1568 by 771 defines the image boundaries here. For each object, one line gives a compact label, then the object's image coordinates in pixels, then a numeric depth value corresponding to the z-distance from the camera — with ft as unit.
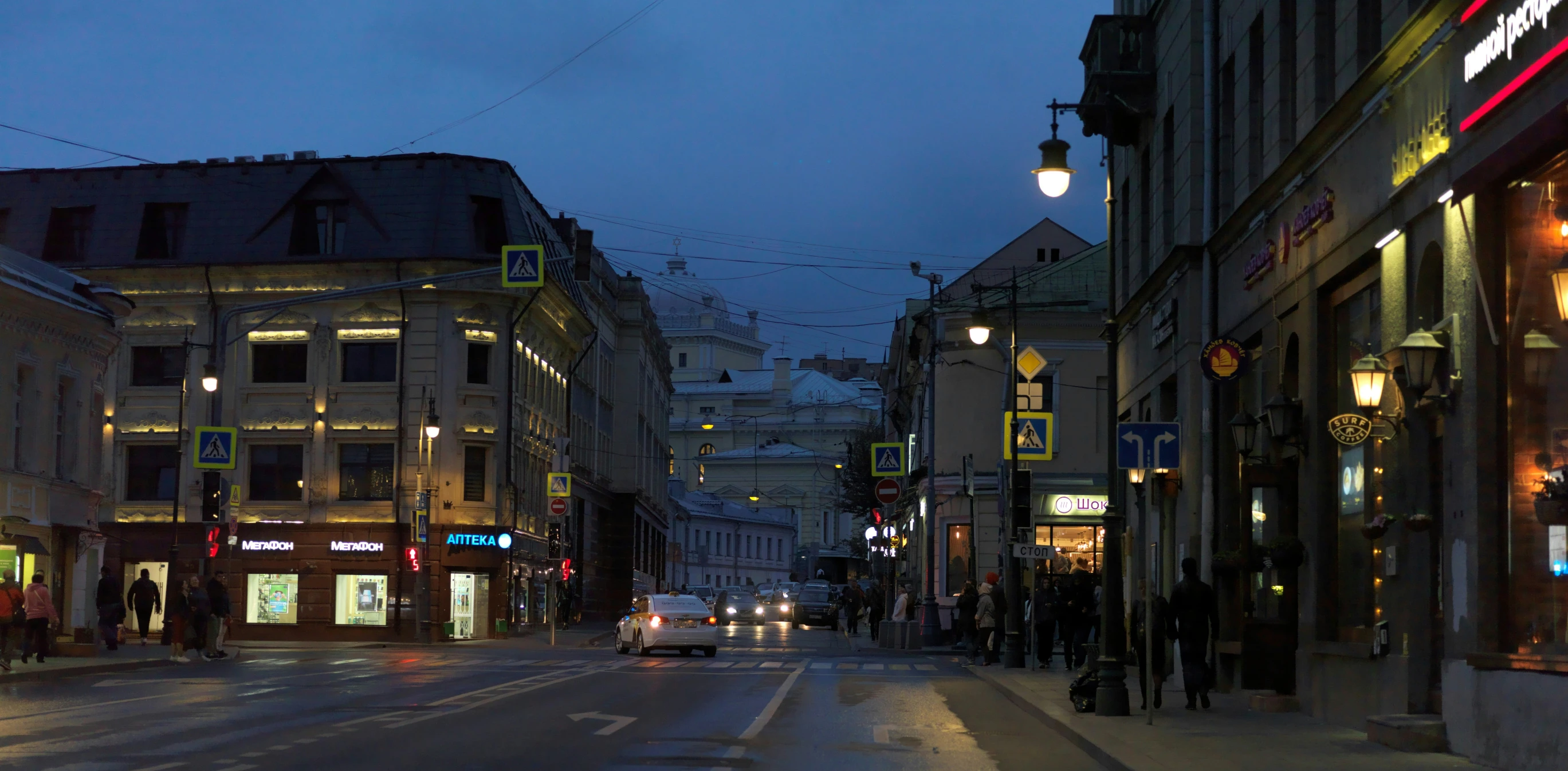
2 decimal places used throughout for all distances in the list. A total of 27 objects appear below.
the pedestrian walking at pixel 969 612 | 119.75
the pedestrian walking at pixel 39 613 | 98.02
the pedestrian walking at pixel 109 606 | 117.39
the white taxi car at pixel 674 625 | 127.54
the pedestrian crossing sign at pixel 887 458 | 167.32
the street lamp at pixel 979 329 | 117.80
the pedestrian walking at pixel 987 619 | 113.19
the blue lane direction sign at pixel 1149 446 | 65.41
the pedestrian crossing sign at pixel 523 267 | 106.73
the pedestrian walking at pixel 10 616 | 91.45
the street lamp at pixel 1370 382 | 53.83
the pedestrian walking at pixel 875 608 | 190.49
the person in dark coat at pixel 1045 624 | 108.47
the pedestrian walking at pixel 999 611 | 112.68
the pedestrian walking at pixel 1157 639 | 63.52
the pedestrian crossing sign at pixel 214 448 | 122.83
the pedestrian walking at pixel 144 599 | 134.72
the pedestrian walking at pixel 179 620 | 109.60
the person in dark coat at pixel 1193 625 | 66.28
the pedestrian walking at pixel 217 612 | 115.75
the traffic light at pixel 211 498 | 115.75
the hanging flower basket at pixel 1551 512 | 41.86
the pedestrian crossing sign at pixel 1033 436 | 121.08
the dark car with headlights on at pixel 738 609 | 248.11
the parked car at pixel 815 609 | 230.48
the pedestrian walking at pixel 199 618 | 114.42
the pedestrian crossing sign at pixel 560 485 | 162.91
